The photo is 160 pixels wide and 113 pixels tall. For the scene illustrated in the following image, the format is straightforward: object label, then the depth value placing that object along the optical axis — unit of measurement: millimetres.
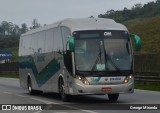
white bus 20438
